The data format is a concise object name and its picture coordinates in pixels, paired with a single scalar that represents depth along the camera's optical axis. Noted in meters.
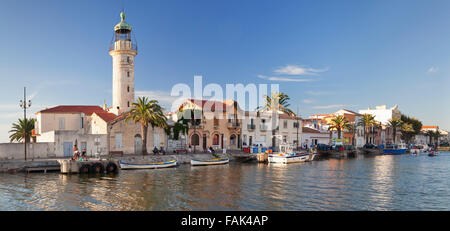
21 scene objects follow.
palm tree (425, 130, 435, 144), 121.05
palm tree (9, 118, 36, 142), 56.22
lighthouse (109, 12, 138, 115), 52.59
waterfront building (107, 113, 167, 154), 42.47
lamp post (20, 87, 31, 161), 34.00
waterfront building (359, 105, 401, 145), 93.88
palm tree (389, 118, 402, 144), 94.44
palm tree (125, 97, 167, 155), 40.88
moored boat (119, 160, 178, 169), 36.72
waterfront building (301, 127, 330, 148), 70.93
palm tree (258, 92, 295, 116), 65.56
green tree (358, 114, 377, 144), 82.65
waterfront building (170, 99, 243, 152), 51.94
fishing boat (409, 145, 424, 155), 72.74
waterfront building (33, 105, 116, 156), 39.47
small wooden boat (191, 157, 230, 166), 41.66
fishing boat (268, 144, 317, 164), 46.62
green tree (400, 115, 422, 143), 102.44
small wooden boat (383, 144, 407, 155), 76.69
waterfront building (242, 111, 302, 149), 60.16
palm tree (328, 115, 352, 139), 71.63
